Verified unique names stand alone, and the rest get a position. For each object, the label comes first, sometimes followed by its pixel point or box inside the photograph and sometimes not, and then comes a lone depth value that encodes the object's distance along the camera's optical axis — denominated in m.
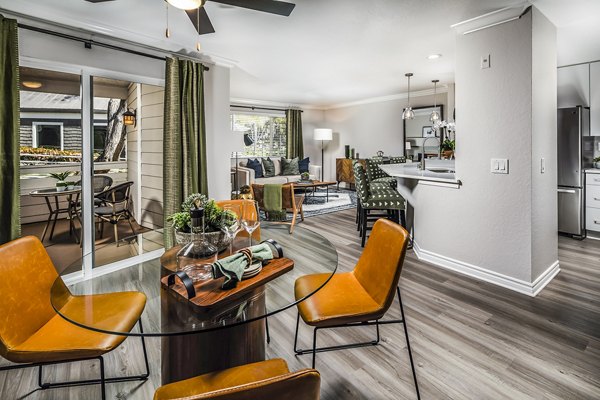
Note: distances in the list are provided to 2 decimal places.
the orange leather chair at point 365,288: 1.47
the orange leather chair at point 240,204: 2.24
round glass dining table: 1.11
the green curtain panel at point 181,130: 3.52
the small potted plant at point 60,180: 3.70
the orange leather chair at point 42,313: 1.26
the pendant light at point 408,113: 5.42
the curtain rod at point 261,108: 7.99
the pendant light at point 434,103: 5.33
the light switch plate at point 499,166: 2.72
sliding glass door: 3.08
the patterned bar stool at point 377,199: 3.83
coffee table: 6.42
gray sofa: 7.08
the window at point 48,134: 3.21
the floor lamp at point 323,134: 8.82
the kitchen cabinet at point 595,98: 4.16
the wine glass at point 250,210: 2.45
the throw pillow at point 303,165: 8.53
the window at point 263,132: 8.33
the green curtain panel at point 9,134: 2.42
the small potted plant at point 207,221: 1.56
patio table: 3.60
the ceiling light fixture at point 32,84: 3.02
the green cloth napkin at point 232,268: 1.26
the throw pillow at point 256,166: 7.71
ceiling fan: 1.80
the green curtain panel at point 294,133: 8.92
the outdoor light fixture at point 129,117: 4.15
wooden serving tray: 1.16
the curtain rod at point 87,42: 2.62
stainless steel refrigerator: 3.99
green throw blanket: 4.42
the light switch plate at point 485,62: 2.79
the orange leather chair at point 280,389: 0.56
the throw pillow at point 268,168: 7.97
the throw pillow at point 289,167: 8.22
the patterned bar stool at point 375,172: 5.40
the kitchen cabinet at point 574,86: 4.25
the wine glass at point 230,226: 1.60
